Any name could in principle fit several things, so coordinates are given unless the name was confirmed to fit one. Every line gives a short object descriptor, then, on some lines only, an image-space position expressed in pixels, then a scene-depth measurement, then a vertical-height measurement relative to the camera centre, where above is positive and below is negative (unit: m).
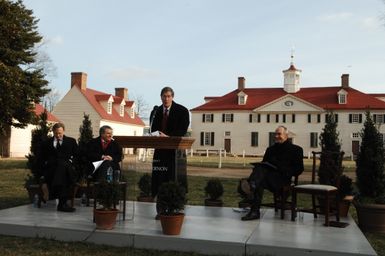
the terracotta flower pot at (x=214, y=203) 9.34 -1.06
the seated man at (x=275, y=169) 7.49 -0.30
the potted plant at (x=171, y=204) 6.11 -0.72
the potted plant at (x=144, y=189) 9.82 -0.86
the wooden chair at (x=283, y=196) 7.68 -0.77
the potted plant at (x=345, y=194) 8.20 -0.75
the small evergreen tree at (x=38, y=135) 10.92 +0.29
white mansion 55.97 +4.49
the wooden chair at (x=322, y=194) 7.13 -0.69
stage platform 5.71 -1.13
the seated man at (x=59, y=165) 8.02 -0.32
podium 6.98 +0.10
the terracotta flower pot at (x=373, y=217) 7.81 -1.09
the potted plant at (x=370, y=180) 7.85 -0.50
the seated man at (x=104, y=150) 8.05 -0.03
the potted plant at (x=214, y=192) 9.35 -0.85
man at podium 7.38 +0.32
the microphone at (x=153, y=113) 7.71 +0.58
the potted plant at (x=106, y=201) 6.42 -0.73
